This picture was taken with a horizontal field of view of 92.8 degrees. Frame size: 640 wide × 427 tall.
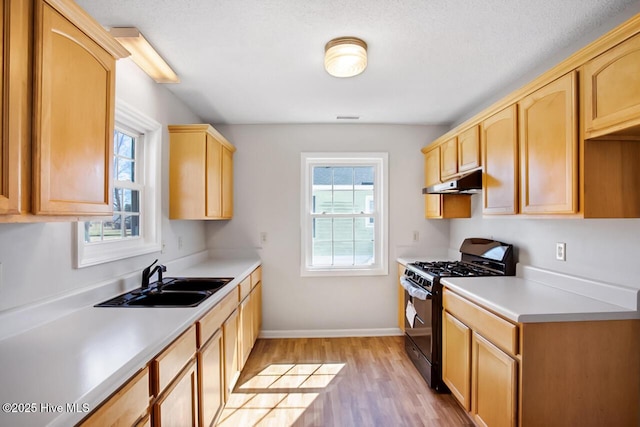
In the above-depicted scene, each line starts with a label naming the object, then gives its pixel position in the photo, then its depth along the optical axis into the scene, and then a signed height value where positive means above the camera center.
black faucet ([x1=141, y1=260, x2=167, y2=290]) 1.99 -0.39
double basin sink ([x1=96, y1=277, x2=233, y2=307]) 1.75 -0.50
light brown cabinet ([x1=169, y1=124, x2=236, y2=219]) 2.56 +0.37
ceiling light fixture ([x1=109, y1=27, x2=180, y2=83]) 1.71 +1.02
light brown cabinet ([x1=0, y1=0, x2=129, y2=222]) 0.90 +0.36
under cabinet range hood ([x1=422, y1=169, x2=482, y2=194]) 2.45 +0.27
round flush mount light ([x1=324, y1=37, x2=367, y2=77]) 1.81 +0.98
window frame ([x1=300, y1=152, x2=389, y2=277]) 3.54 +0.05
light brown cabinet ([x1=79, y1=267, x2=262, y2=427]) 1.01 -0.74
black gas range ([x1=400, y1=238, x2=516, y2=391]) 2.42 -0.62
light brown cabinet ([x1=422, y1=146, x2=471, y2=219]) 3.12 +0.14
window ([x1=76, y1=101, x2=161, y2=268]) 1.89 +0.15
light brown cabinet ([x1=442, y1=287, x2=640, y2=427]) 1.50 -0.78
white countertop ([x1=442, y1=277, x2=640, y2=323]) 1.50 -0.48
